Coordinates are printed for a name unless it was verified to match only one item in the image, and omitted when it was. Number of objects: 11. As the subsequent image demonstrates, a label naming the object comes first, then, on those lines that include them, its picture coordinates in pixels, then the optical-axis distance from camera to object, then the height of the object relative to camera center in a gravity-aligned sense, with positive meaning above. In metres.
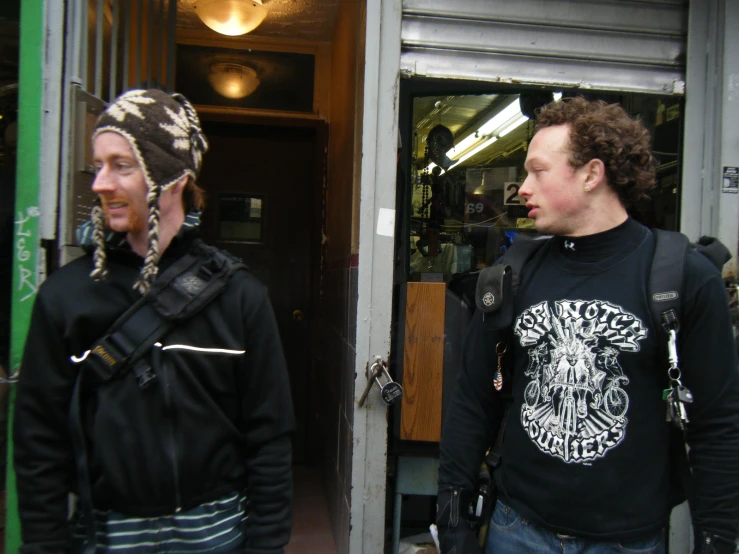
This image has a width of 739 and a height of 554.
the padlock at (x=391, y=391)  2.69 -0.55
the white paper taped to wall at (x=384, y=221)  2.79 +0.21
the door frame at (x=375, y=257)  2.78 +0.05
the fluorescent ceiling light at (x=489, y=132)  3.57 +0.82
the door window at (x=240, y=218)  5.02 +0.38
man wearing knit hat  1.50 -0.35
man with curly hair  1.60 -0.31
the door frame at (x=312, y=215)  4.79 +0.42
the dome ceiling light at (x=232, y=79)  4.75 +1.45
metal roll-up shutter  2.88 +1.12
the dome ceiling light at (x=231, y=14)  3.70 +1.55
